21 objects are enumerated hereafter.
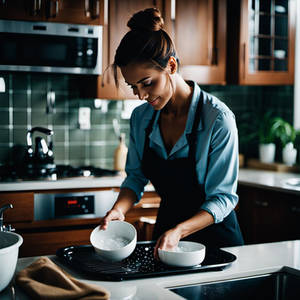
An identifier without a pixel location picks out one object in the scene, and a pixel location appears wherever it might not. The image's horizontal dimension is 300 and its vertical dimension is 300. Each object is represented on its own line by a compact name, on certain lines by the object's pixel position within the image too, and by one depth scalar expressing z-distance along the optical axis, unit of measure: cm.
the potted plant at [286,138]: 378
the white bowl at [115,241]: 148
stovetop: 309
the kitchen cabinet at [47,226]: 296
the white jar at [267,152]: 390
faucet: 155
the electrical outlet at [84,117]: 366
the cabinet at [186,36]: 337
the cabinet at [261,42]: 364
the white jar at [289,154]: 377
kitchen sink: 142
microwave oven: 313
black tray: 140
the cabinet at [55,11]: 308
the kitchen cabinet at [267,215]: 303
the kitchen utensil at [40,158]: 317
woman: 175
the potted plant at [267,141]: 389
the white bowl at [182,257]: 146
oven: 303
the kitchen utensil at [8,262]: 125
